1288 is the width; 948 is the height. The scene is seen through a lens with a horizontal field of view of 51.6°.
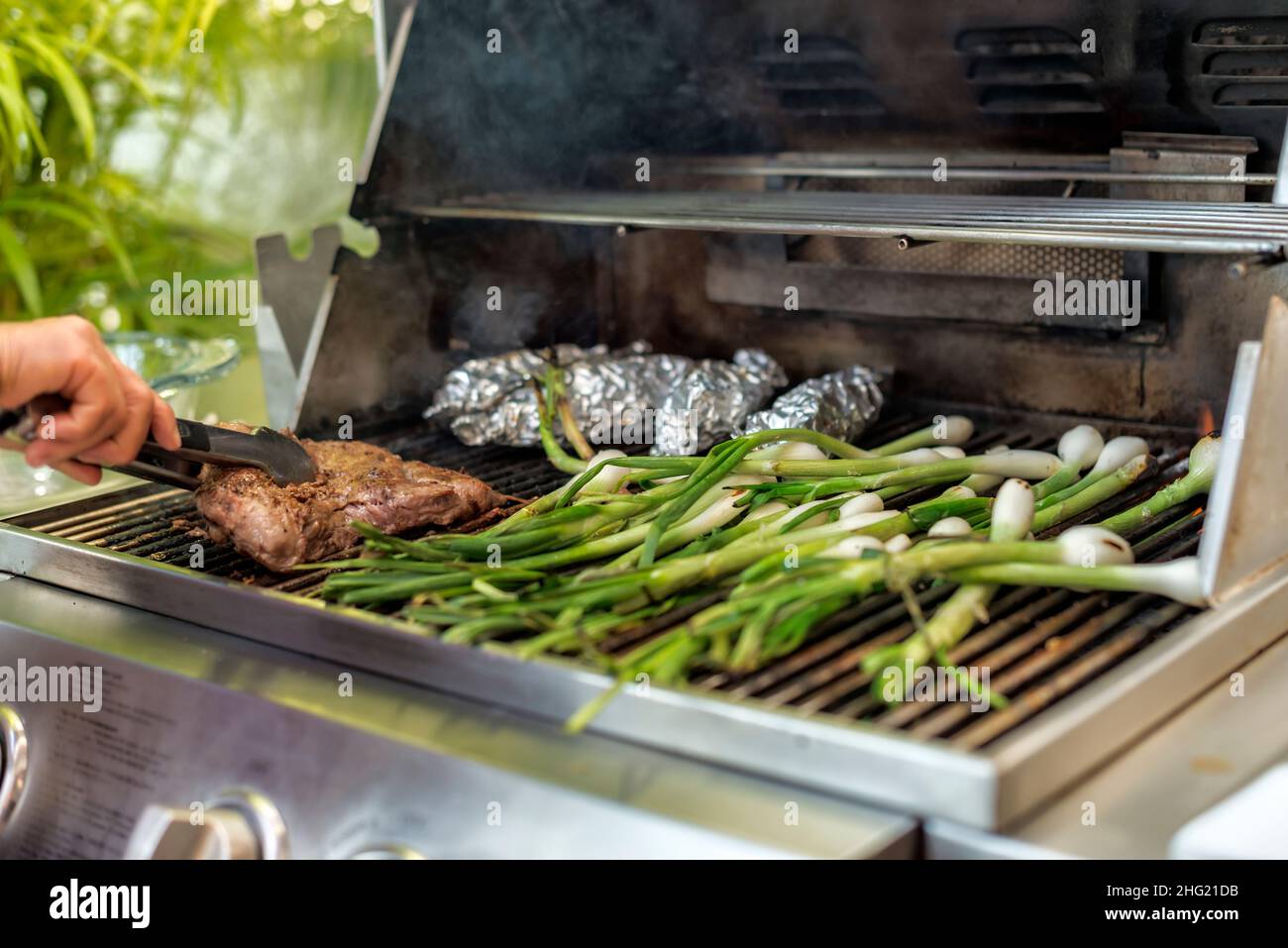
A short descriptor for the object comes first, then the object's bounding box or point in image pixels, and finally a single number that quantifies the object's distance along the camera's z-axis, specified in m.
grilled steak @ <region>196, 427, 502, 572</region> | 1.83
